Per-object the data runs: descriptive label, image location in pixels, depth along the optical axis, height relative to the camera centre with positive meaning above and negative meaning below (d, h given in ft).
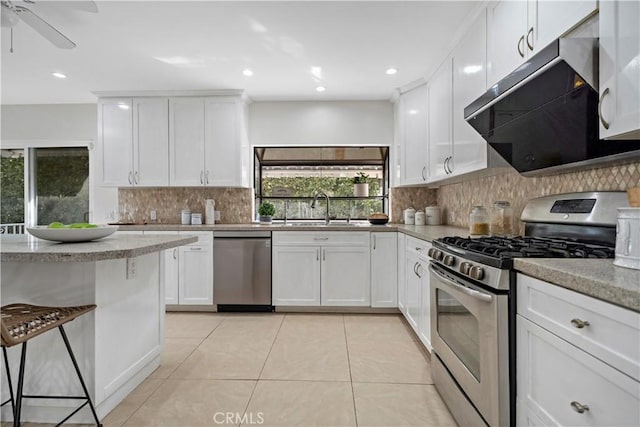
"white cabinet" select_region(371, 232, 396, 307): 11.56 -1.96
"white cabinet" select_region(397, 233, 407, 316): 10.55 -2.03
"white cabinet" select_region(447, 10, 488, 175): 7.25 +2.86
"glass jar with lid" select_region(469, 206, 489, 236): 7.94 -0.23
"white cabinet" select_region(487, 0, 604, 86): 4.60 +3.01
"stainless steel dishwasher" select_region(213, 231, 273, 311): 11.70 -1.93
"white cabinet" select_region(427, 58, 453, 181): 9.12 +2.62
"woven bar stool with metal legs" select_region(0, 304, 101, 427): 4.22 -1.49
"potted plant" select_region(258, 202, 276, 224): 13.21 +0.04
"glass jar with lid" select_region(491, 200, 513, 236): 7.70 -0.16
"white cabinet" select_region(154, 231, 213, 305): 11.80 -2.12
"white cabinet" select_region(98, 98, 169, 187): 12.69 +2.77
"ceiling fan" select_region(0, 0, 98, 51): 6.25 +3.82
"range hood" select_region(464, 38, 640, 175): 4.10 +1.56
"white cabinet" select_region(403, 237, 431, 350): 8.12 -2.04
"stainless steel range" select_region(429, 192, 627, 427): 4.19 -1.15
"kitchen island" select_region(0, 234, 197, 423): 5.54 -1.93
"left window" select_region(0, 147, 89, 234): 13.98 +1.20
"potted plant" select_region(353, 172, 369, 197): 14.29 +1.14
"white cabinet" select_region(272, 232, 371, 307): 11.64 -1.96
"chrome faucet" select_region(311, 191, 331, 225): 13.60 +0.55
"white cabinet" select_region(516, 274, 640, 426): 2.59 -1.36
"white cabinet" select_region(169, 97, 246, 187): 12.65 +2.84
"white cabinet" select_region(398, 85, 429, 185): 11.09 +2.67
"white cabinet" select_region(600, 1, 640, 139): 3.47 +1.56
